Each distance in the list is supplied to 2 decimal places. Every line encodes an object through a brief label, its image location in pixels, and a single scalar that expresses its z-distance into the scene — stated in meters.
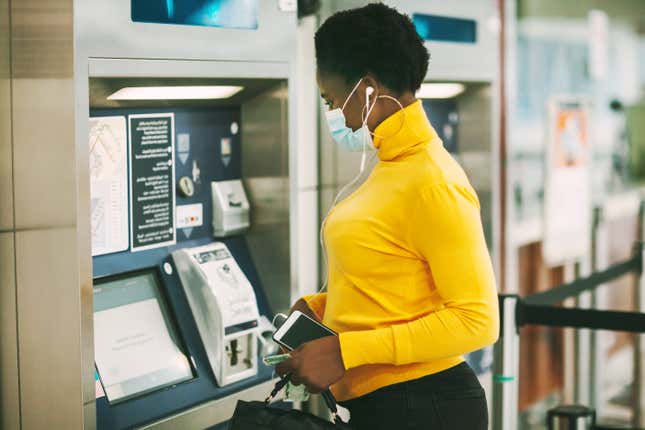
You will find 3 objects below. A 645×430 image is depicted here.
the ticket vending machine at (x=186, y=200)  2.19
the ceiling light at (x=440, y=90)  3.55
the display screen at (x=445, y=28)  3.28
